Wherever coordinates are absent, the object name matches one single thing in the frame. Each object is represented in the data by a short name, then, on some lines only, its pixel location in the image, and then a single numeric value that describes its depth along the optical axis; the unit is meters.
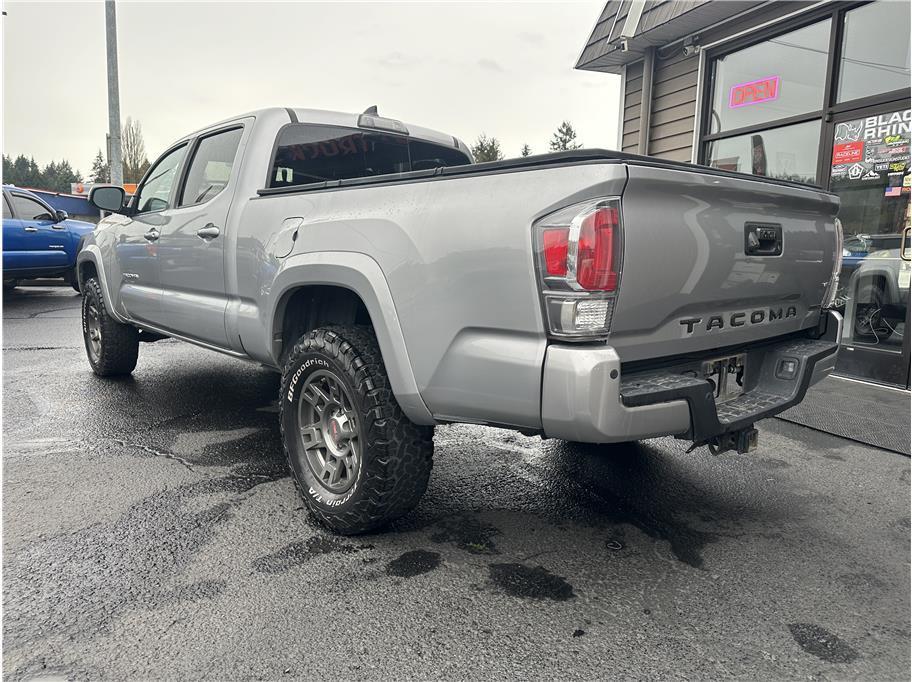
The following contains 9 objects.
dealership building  5.91
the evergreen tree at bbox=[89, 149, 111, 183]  66.56
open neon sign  7.00
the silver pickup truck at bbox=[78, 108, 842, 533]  2.16
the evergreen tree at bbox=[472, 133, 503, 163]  52.16
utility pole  13.27
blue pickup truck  10.44
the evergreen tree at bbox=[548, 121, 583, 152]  63.94
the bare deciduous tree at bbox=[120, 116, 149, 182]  46.88
